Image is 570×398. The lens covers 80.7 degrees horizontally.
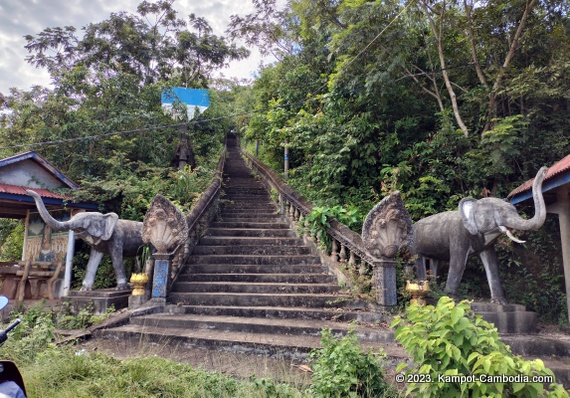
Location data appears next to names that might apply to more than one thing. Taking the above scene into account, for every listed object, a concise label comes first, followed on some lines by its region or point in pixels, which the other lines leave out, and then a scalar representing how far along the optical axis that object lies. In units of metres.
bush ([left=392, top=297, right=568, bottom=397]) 2.01
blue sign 13.10
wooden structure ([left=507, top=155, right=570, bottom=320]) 5.04
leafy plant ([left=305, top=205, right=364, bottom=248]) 6.33
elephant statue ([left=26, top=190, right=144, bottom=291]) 6.15
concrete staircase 4.57
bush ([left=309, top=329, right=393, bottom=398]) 2.79
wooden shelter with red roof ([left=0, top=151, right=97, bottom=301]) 7.57
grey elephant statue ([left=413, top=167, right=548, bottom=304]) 4.44
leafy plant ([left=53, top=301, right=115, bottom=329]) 5.46
